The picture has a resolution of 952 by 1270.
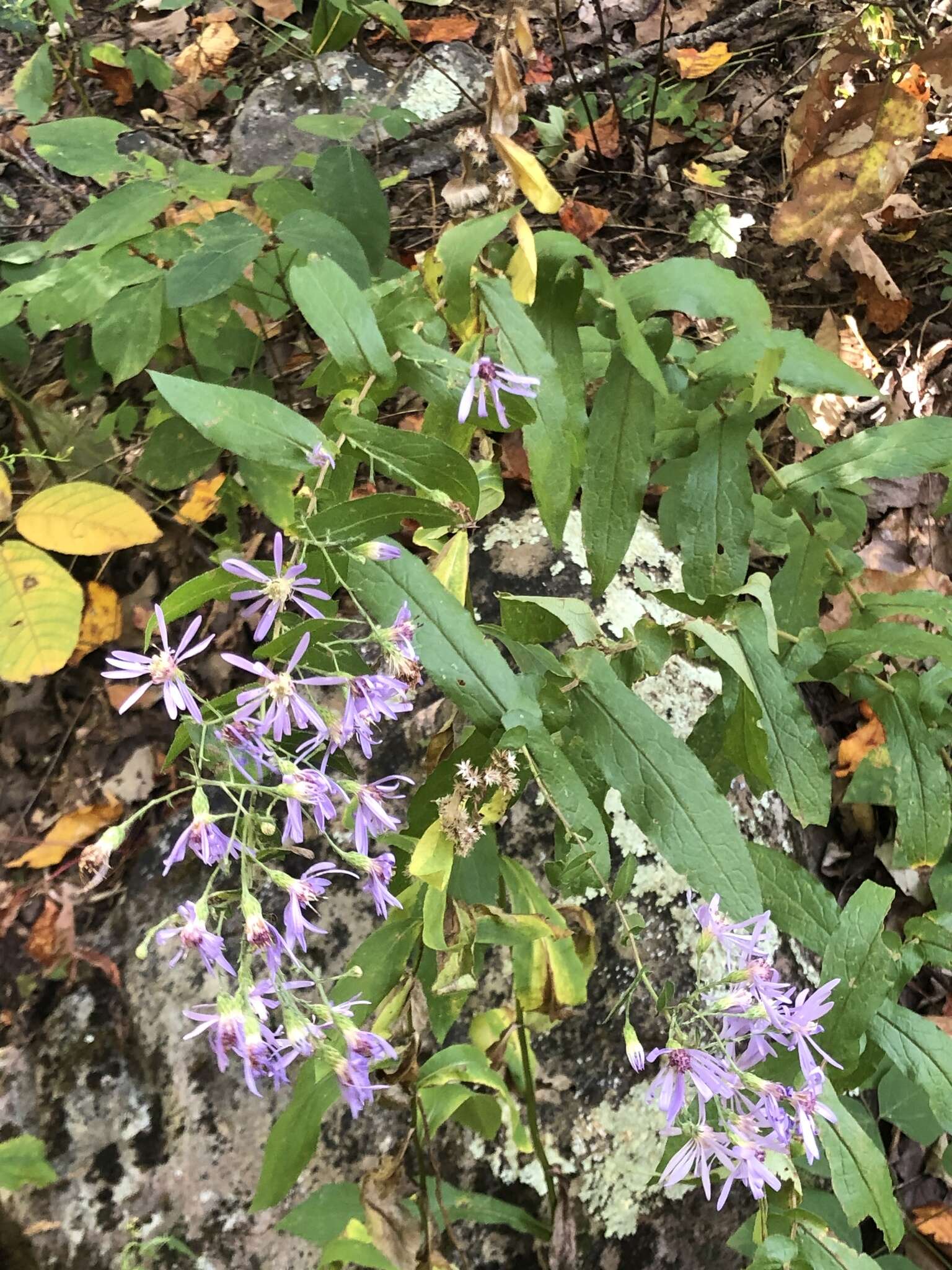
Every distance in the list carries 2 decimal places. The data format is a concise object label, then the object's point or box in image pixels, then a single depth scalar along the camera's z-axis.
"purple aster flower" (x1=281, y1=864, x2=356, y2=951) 0.30
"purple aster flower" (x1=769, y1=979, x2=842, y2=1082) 0.33
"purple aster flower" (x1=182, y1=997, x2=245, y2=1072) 0.29
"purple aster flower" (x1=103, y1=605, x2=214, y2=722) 0.29
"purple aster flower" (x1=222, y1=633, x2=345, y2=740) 0.28
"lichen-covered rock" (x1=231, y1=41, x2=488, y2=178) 0.81
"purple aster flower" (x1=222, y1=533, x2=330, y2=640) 0.28
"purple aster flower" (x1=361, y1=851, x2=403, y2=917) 0.31
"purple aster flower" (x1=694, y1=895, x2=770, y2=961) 0.34
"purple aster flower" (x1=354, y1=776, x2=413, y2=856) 0.31
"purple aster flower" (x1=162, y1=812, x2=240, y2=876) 0.29
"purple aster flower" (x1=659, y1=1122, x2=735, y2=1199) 0.33
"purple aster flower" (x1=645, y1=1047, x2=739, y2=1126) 0.32
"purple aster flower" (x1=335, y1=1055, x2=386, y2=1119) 0.30
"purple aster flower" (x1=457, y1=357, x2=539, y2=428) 0.31
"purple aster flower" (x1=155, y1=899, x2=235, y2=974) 0.29
